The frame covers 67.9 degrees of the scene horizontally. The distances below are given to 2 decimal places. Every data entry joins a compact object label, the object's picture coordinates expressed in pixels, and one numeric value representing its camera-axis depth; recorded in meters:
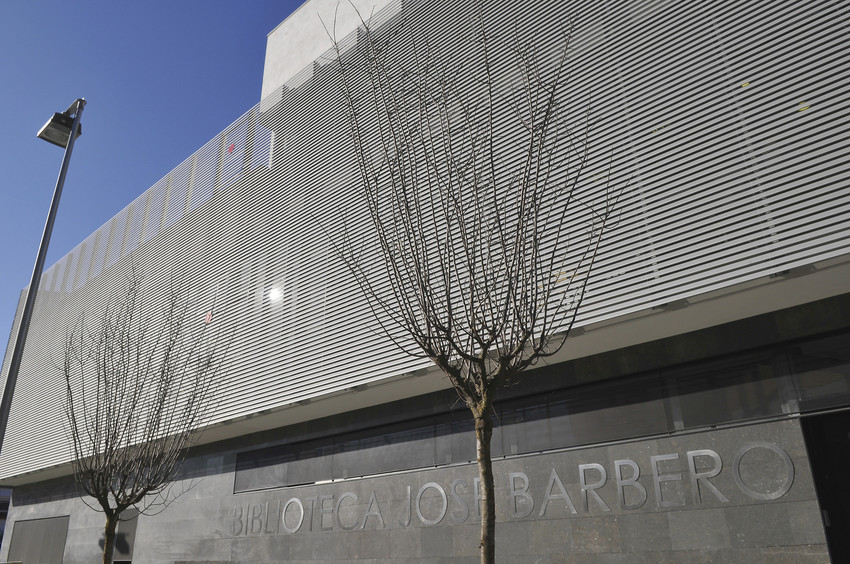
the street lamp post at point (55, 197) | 8.25
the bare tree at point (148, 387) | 11.98
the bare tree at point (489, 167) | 8.82
